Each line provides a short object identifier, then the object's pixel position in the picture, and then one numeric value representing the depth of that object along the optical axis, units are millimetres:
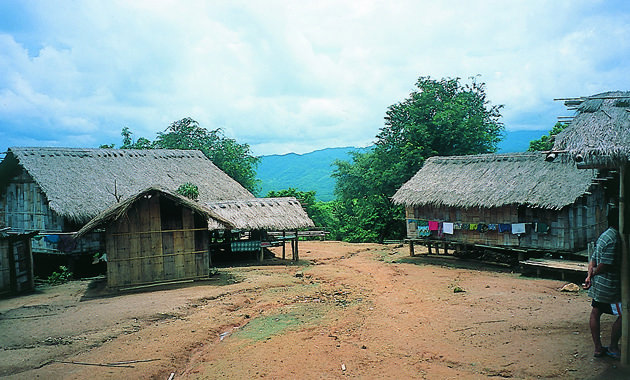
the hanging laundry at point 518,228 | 15969
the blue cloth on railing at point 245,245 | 17969
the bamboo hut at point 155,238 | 13367
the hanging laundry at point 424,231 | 19219
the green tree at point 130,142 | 34628
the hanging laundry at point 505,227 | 16375
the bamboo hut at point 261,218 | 17469
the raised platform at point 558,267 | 13225
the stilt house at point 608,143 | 5883
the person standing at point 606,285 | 5984
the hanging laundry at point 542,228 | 15336
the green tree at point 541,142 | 27338
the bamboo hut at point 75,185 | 18078
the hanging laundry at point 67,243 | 17875
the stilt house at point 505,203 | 14992
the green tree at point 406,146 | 27203
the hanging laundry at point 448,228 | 18250
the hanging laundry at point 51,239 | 18031
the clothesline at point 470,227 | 15848
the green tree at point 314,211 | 32406
